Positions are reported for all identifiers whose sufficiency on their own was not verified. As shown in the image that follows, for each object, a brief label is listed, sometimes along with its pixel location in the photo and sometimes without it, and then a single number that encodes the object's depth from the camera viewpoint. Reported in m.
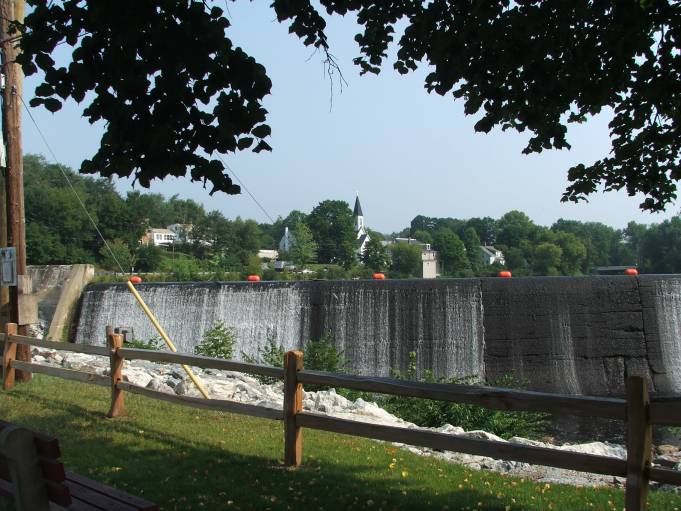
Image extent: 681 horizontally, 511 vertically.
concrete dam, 14.38
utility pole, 10.35
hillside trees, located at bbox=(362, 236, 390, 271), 67.75
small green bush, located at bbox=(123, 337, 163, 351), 16.73
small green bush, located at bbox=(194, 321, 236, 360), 15.41
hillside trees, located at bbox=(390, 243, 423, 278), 67.19
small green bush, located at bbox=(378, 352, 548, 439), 10.02
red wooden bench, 2.86
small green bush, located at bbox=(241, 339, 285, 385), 13.34
